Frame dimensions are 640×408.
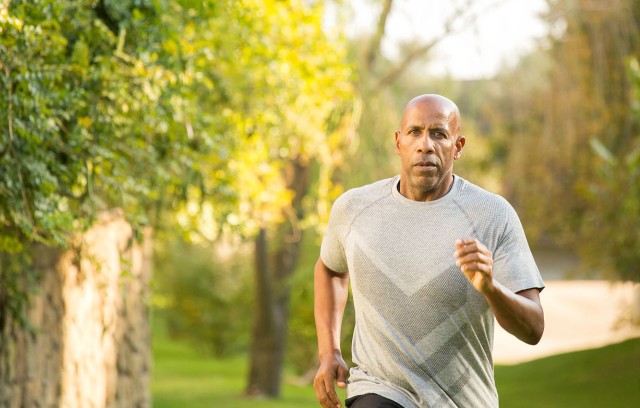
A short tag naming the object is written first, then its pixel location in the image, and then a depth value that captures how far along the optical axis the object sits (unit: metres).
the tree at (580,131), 12.63
